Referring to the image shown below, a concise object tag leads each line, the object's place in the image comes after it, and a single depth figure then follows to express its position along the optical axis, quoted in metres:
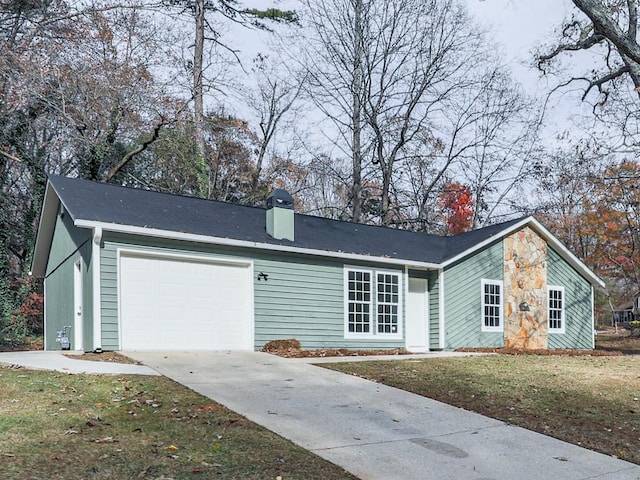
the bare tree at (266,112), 27.09
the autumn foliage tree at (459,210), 29.72
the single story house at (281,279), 11.53
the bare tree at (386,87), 24.61
